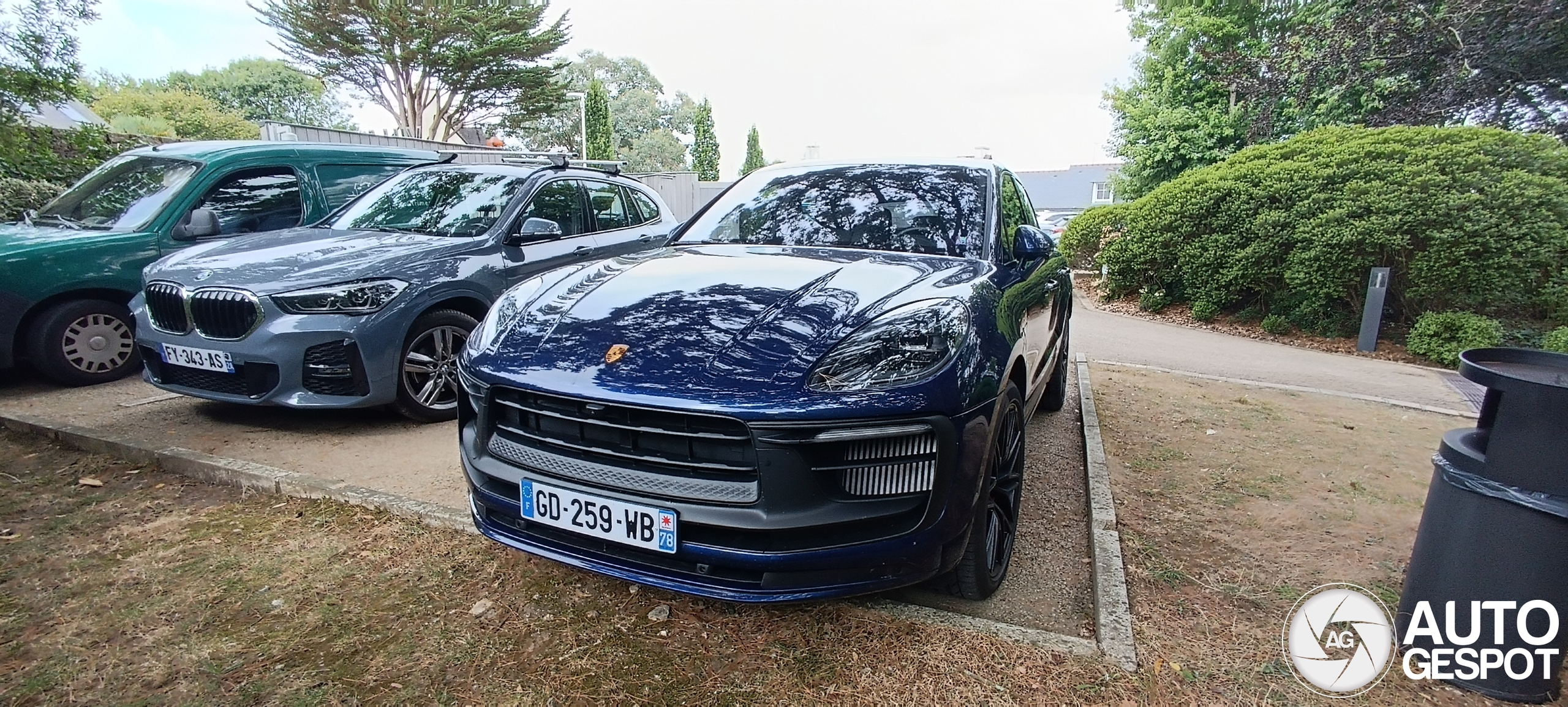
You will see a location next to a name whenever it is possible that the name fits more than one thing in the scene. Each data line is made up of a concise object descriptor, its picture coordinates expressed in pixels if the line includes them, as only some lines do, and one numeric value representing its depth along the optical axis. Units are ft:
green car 15.55
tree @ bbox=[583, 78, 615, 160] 111.55
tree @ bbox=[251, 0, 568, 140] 81.97
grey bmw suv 12.33
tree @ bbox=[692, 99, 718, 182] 159.84
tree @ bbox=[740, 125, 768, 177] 164.14
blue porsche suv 6.33
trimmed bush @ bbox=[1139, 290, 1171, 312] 35.47
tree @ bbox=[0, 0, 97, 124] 19.43
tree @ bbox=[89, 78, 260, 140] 99.30
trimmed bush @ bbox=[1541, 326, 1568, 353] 22.99
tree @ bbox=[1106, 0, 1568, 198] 40.50
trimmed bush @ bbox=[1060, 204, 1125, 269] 42.80
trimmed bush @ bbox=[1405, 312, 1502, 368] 24.44
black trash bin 6.40
